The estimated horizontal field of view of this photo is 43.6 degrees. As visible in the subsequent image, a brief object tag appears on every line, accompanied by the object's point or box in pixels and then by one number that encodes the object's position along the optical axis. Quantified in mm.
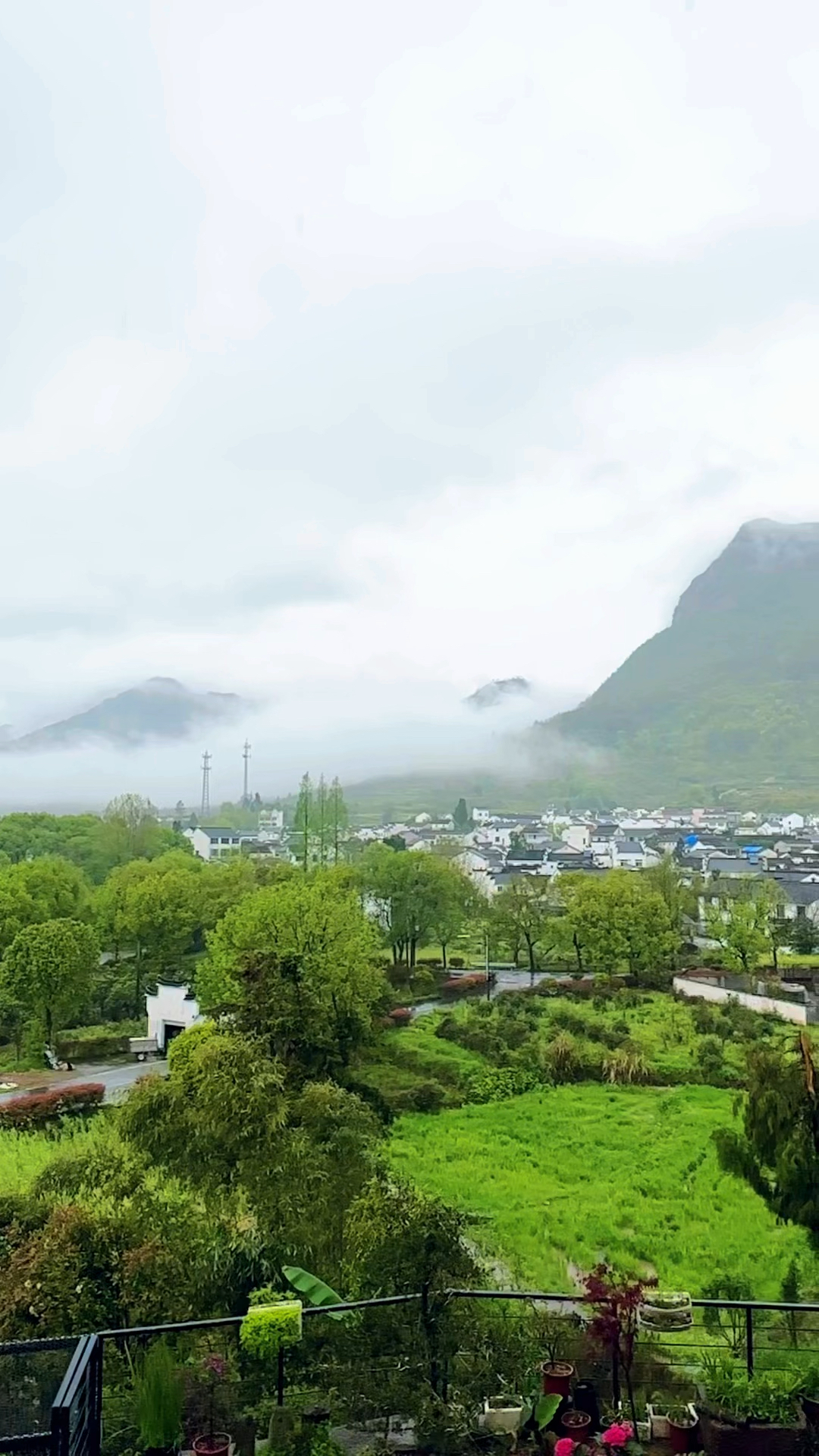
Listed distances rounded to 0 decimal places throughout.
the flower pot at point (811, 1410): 5211
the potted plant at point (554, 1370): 5520
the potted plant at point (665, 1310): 5832
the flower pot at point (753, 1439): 5105
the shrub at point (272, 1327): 5234
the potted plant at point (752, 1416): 5121
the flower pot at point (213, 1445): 5129
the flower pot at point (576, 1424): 5250
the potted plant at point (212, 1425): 5148
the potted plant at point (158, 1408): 5168
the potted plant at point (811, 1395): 5227
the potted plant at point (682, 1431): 5273
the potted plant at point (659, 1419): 5395
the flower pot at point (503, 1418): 5219
